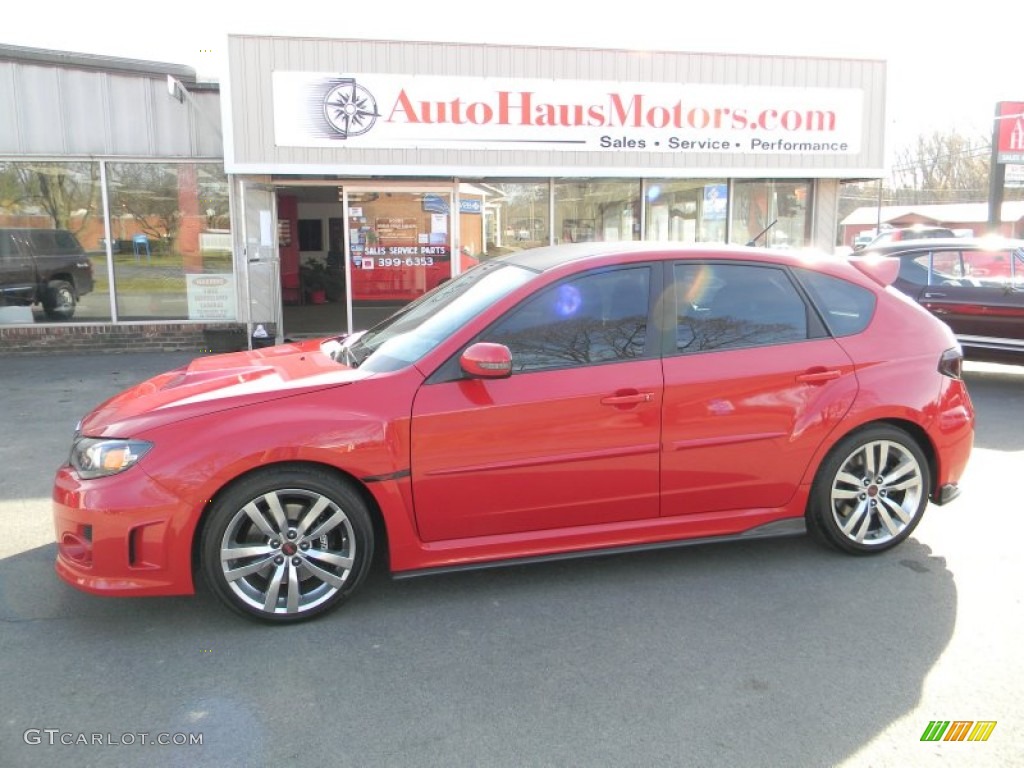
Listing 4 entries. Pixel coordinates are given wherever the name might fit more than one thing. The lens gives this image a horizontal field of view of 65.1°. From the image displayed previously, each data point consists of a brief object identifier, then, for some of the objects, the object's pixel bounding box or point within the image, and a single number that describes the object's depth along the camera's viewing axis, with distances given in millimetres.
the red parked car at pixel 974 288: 8719
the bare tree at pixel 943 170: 68812
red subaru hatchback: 3367
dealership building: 10570
